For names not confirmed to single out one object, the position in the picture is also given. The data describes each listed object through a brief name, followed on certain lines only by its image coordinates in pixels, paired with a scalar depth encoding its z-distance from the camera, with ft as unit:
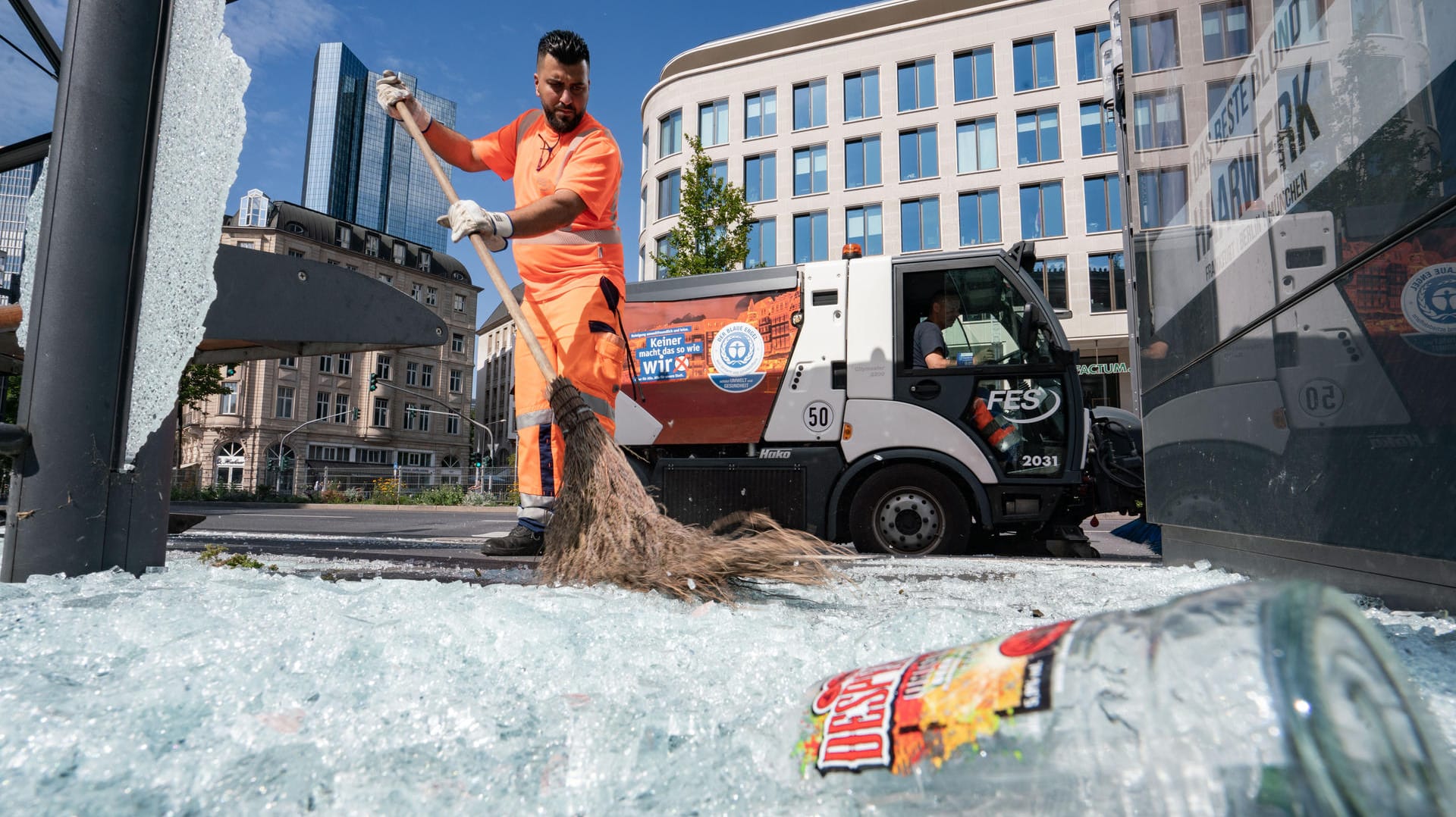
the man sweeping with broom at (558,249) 11.62
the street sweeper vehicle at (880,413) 18.04
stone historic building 165.58
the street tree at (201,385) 79.30
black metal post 6.38
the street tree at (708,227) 55.88
